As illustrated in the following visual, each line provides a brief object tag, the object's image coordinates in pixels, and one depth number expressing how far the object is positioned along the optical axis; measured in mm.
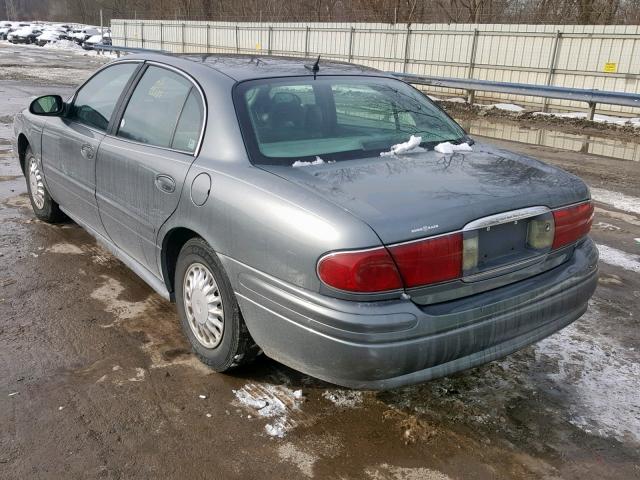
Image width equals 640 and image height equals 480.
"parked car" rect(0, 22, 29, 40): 49994
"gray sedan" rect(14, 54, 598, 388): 2430
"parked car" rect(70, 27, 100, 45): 45406
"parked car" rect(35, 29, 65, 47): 45062
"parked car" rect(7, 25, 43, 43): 46312
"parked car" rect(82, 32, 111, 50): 39488
